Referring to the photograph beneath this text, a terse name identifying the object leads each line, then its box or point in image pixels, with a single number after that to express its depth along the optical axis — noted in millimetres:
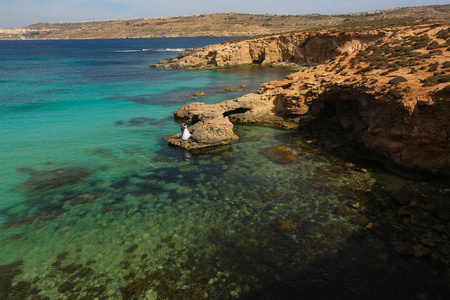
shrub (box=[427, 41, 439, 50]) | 23275
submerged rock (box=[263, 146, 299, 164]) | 20377
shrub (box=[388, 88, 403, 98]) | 17394
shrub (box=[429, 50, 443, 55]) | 21900
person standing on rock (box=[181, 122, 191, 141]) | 23922
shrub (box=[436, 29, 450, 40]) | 25153
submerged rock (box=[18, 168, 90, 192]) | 17531
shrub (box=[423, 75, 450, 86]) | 16703
